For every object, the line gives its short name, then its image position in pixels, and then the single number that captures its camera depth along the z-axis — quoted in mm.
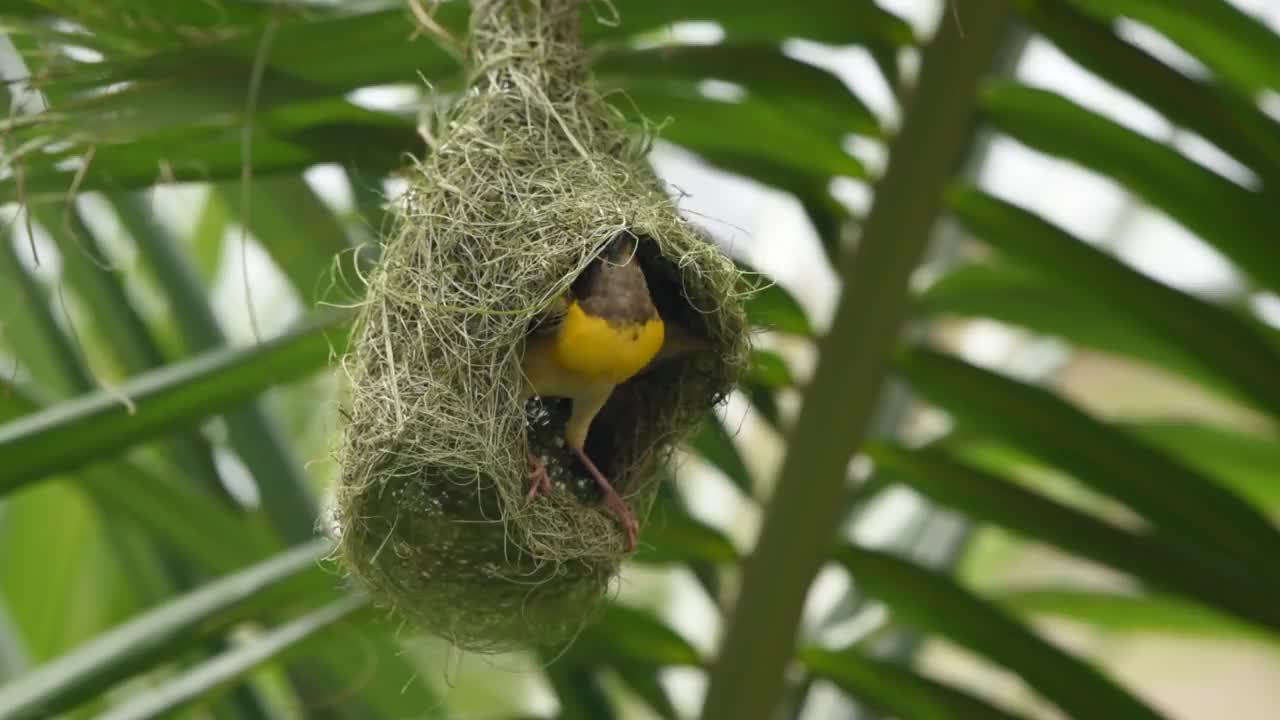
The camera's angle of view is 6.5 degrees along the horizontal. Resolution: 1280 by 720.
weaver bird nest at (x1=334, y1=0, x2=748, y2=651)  3814
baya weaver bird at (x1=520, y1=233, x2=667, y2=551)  3800
